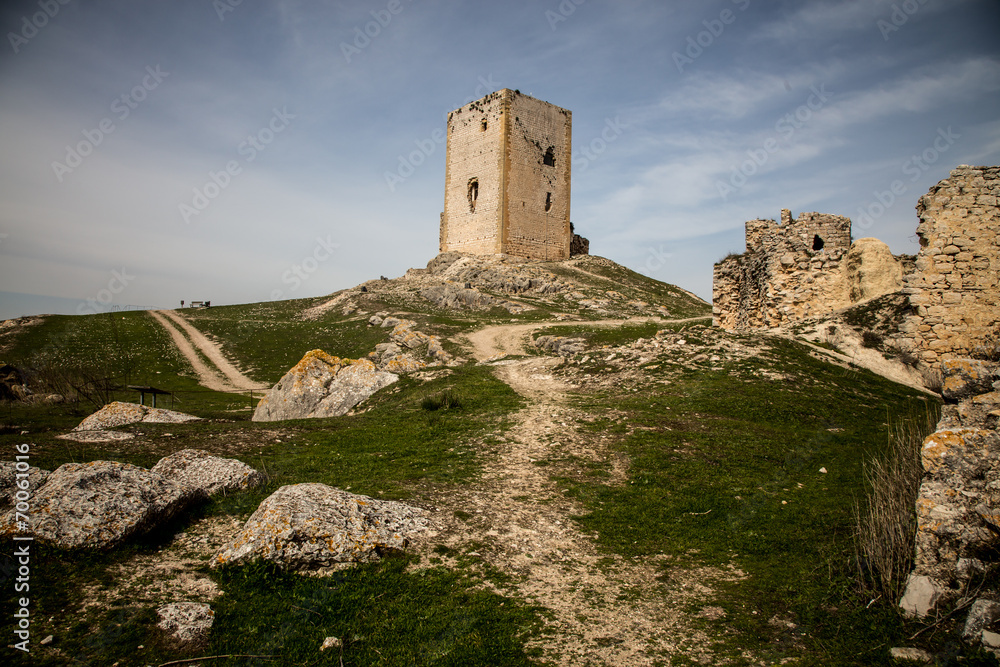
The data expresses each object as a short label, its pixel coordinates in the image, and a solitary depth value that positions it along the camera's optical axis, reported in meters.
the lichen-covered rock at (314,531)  6.09
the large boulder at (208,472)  7.98
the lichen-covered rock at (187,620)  5.09
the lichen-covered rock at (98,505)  5.88
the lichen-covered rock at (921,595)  4.76
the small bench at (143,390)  16.20
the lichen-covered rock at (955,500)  4.78
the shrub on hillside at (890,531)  5.27
